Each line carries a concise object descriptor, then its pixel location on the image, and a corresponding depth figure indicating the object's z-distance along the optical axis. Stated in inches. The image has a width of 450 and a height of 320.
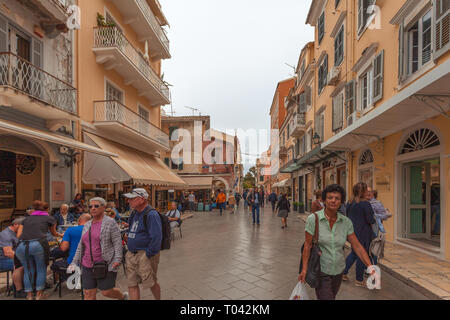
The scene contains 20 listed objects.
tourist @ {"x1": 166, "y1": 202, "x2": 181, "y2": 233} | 344.4
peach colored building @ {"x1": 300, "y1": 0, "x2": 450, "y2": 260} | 225.9
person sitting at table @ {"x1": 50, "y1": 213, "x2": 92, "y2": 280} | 153.7
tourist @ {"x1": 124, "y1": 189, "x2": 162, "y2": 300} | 128.2
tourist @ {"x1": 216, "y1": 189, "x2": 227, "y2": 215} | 760.2
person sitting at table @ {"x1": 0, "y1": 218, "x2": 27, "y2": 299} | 157.8
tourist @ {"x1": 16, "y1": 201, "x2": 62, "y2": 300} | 153.2
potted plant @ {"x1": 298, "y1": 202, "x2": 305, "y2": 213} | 720.5
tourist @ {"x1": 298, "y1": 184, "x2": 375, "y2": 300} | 102.7
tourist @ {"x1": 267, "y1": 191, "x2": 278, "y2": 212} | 753.6
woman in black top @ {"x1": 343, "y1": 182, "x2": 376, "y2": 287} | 173.6
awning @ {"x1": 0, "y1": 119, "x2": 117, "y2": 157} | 181.8
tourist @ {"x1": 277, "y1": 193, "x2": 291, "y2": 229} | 442.5
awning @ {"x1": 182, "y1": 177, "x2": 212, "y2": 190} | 970.1
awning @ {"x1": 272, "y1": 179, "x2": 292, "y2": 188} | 1124.3
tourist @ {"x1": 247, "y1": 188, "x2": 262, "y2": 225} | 465.2
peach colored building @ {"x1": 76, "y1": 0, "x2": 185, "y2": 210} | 362.0
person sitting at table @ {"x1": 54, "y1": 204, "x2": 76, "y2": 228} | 270.4
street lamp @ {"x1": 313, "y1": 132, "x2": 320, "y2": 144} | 587.8
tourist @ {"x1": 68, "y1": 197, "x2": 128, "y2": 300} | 125.5
